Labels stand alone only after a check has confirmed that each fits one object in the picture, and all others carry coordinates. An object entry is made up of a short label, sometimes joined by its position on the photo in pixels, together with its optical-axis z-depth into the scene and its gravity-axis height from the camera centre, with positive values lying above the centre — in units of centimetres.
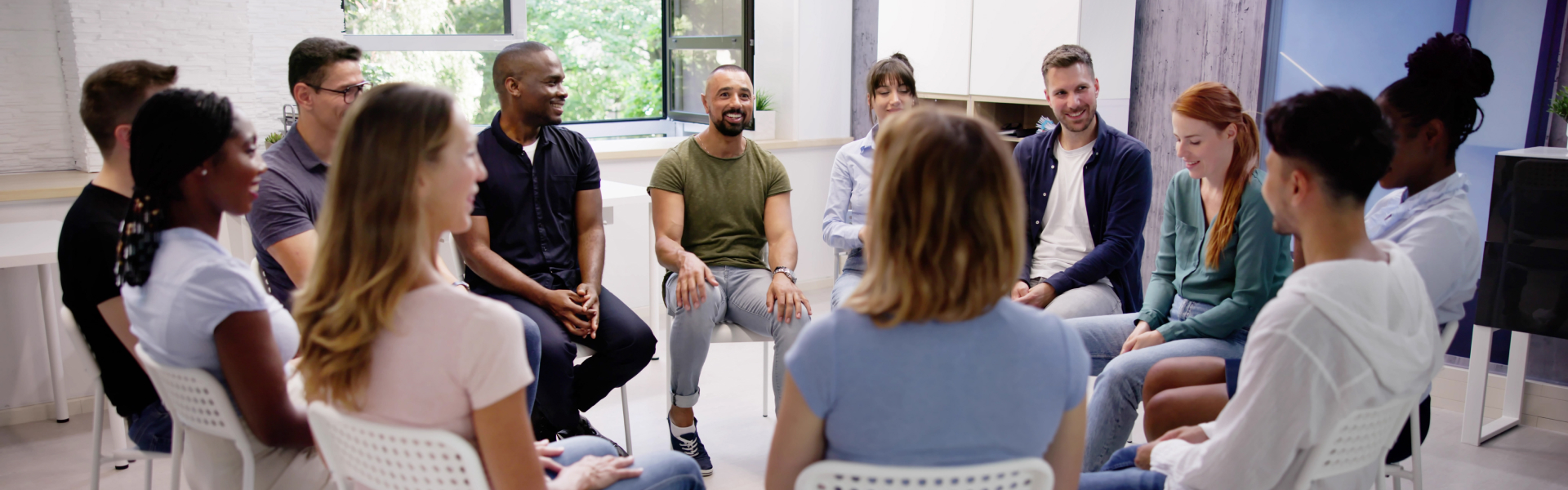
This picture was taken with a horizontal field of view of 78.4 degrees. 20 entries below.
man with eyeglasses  217 -22
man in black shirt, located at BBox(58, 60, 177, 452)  175 -33
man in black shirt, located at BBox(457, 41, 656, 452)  254 -46
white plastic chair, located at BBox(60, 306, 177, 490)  183 -78
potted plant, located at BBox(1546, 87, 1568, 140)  269 -5
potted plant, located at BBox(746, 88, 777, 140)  468 -21
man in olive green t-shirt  269 -48
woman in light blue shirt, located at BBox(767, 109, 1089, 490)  109 -29
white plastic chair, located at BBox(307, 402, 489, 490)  119 -48
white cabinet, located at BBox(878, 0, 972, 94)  396 +17
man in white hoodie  130 -32
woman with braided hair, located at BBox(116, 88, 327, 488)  141 -30
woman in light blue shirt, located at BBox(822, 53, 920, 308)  304 -26
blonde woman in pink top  117 -29
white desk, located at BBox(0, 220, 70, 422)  259 -50
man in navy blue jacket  262 -34
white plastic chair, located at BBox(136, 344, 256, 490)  142 -50
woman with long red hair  214 -40
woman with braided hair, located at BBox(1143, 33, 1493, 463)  182 -20
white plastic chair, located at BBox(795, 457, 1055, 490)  111 -46
